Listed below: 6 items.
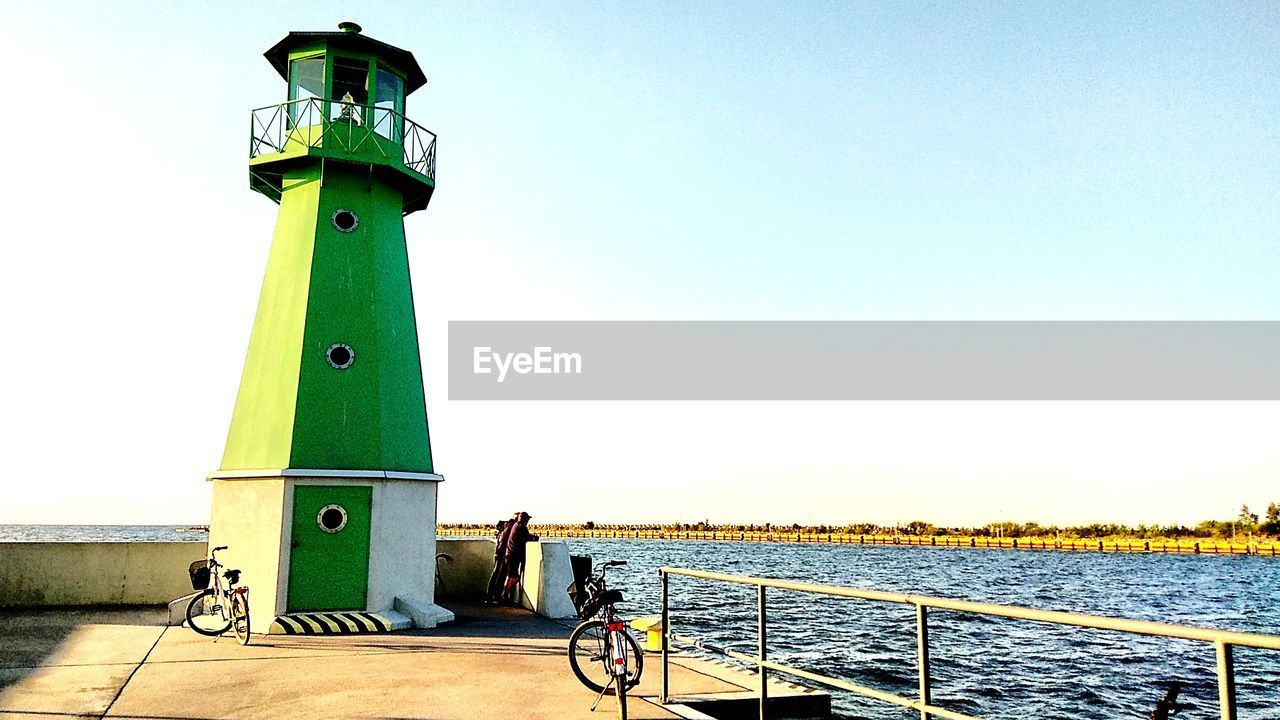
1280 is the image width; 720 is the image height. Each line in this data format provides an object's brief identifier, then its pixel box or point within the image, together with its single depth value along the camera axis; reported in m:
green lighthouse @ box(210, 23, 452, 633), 14.20
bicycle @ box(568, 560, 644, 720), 8.00
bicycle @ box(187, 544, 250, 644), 12.62
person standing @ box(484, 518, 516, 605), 16.66
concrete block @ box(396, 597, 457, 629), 14.04
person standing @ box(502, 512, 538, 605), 16.19
